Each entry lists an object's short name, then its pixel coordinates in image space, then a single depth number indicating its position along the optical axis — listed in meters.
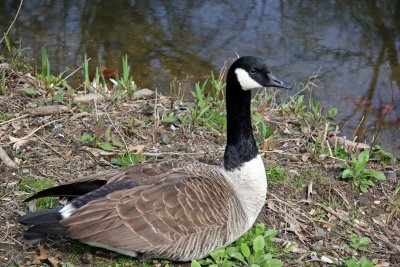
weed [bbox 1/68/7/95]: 6.32
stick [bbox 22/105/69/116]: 6.11
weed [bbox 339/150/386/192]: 5.71
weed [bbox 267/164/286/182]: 5.69
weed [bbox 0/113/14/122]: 6.02
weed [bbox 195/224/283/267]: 4.60
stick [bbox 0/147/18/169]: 5.40
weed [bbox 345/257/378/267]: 4.63
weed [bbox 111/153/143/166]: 5.62
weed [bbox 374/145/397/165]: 6.32
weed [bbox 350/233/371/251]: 5.07
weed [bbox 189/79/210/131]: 6.25
